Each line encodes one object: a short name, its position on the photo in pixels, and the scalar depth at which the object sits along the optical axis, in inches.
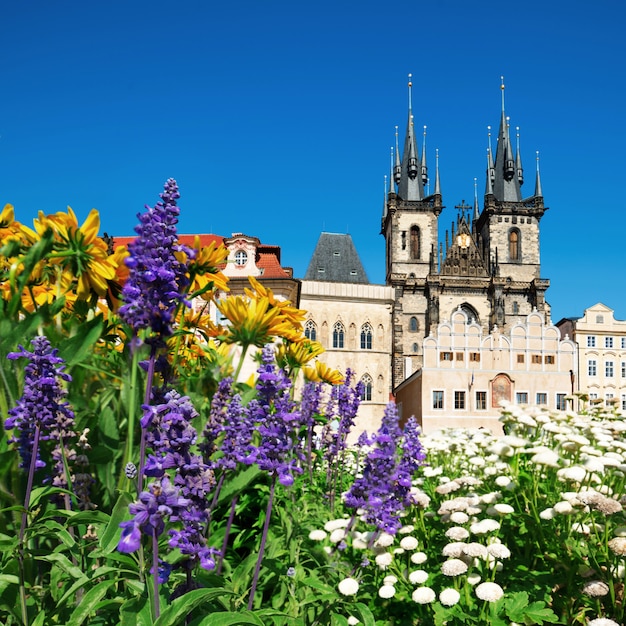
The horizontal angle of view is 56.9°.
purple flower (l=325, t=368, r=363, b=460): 180.5
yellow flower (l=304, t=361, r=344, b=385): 181.2
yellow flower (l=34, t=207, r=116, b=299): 91.1
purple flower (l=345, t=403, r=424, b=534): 121.1
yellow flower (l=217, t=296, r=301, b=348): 110.5
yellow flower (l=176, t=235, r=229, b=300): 93.7
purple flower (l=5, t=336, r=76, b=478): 71.1
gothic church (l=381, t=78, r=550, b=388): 2128.4
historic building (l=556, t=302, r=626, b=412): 1945.1
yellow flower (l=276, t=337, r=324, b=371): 143.6
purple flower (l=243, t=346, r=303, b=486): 80.9
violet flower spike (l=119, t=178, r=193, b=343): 67.4
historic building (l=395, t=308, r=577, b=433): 1464.1
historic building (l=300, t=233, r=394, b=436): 1740.9
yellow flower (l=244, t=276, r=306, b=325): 117.0
